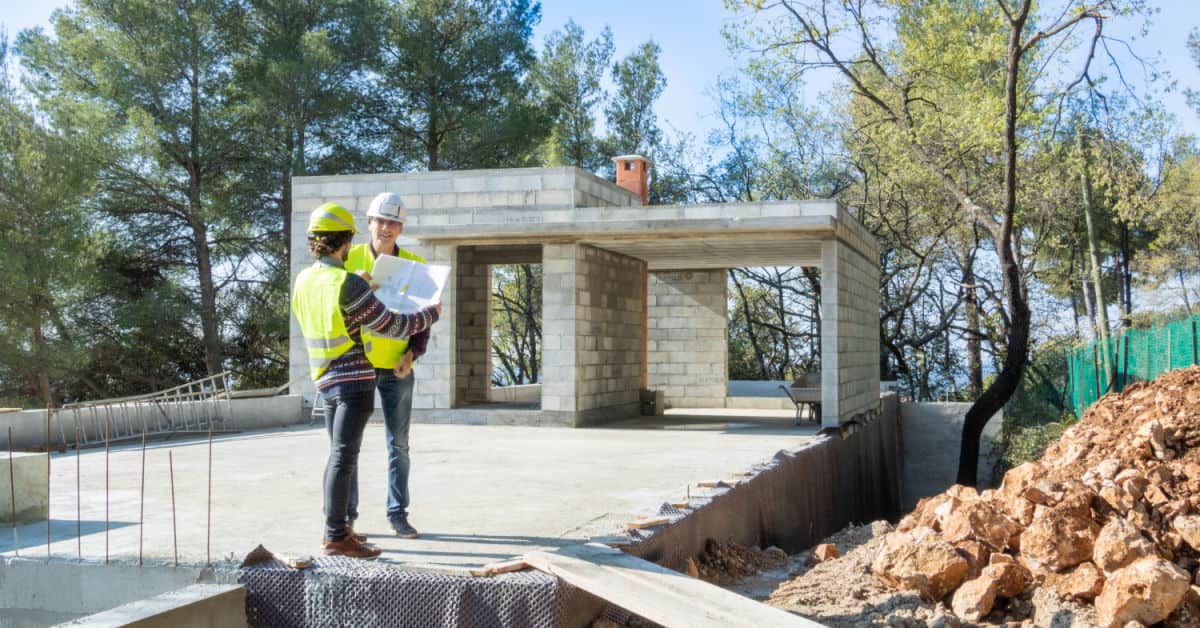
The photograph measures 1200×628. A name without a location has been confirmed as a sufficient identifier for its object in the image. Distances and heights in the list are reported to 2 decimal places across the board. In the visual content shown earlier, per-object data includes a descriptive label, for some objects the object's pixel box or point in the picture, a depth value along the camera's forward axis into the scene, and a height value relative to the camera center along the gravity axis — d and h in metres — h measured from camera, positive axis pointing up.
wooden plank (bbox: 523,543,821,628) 3.86 -0.98
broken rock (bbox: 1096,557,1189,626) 4.59 -1.14
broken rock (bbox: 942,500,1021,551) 5.32 -0.95
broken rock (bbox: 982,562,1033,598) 4.95 -1.13
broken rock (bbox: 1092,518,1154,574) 4.91 -0.98
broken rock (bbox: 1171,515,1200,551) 5.36 -0.98
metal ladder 11.48 -0.72
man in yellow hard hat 4.50 +0.07
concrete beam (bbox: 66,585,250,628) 3.78 -1.00
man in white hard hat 4.89 -0.05
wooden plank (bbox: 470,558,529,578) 4.27 -0.92
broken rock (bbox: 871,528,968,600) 5.03 -1.10
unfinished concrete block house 12.91 +1.38
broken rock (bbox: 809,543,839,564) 6.52 -1.32
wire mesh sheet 4.14 -1.03
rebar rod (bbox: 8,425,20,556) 5.61 -0.75
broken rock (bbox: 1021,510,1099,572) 5.06 -0.98
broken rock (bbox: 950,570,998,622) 4.88 -1.22
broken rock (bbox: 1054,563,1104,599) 4.85 -1.14
